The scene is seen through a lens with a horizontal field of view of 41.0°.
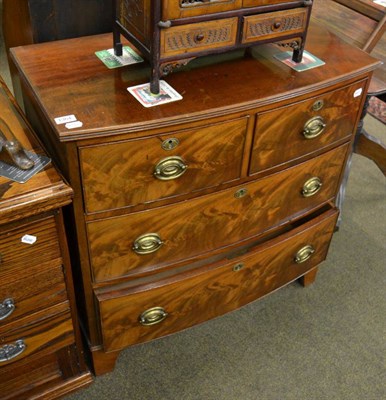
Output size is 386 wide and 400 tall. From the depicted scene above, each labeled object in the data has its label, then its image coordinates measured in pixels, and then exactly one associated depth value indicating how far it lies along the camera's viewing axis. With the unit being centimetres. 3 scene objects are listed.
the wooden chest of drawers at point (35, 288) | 111
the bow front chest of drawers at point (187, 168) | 118
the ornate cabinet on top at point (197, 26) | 116
